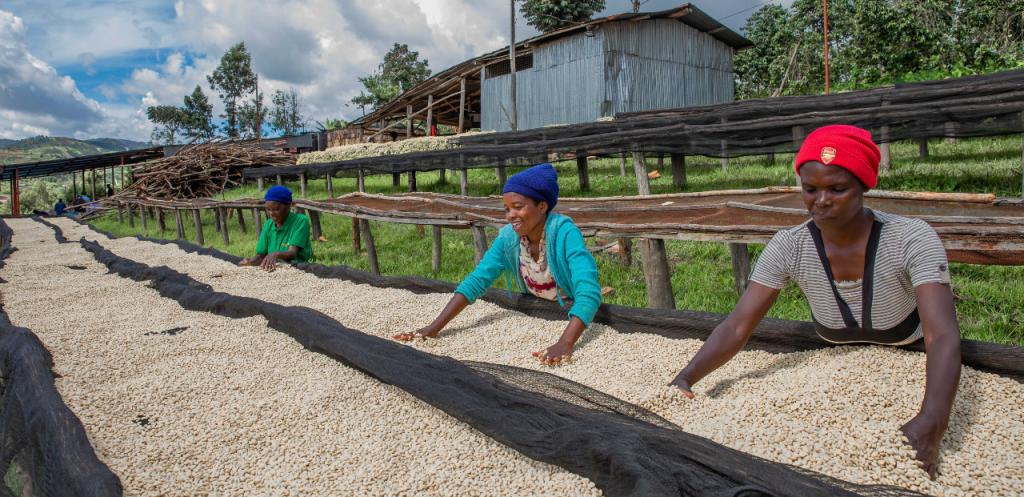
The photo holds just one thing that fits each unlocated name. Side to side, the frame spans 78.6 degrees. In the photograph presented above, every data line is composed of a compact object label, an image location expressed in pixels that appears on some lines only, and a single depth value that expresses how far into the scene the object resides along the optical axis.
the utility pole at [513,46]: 14.85
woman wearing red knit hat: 1.66
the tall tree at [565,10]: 22.58
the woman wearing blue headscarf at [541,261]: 2.72
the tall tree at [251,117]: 43.47
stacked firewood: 17.64
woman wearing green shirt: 6.01
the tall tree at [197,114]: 45.98
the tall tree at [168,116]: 46.47
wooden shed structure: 14.93
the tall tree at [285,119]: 52.88
